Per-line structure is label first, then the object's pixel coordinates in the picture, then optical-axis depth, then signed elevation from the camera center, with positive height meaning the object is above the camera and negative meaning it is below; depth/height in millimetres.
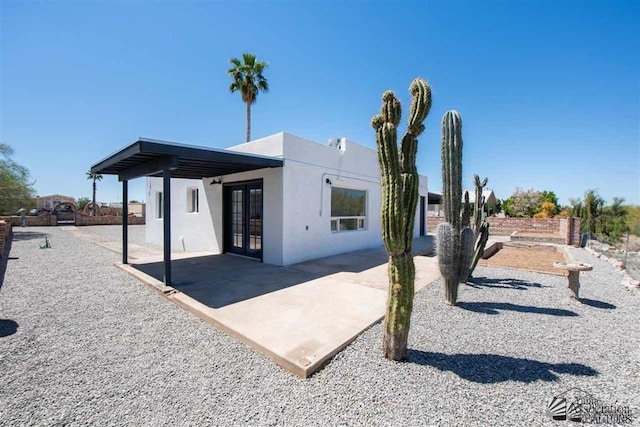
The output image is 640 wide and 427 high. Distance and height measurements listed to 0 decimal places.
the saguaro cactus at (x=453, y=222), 4938 -230
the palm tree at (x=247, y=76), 18734 +9547
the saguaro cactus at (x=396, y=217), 2898 -76
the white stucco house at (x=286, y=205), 7914 +191
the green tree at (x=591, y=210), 16875 +15
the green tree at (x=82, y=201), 48281 +1615
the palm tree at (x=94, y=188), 33141 +3004
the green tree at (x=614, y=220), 15188 -620
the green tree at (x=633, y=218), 15375 -481
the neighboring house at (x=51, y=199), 62812 +2640
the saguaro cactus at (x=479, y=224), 6453 -335
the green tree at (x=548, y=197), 34250 +1735
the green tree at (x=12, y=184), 18203 +1801
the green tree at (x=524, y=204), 32794 +802
